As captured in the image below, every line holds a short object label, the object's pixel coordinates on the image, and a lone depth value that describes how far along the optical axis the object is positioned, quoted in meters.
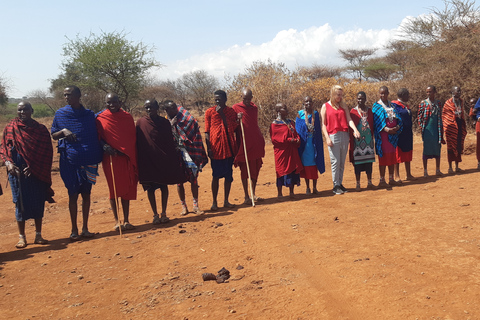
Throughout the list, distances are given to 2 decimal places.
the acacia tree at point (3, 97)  28.52
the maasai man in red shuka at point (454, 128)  8.54
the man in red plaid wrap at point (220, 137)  7.00
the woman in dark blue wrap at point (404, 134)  7.90
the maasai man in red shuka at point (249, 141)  7.21
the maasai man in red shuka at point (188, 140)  6.81
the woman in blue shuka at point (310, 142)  7.51
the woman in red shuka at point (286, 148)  7.38
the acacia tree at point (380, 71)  32.53
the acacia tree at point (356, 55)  40.50
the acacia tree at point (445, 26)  16.19
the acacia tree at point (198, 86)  41.19
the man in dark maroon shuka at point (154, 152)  6.51
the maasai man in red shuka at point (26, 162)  5.89
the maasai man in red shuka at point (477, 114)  8.43
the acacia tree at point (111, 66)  25.13
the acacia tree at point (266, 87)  17.06
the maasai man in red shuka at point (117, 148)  6.21
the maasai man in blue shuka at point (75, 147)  5.97
